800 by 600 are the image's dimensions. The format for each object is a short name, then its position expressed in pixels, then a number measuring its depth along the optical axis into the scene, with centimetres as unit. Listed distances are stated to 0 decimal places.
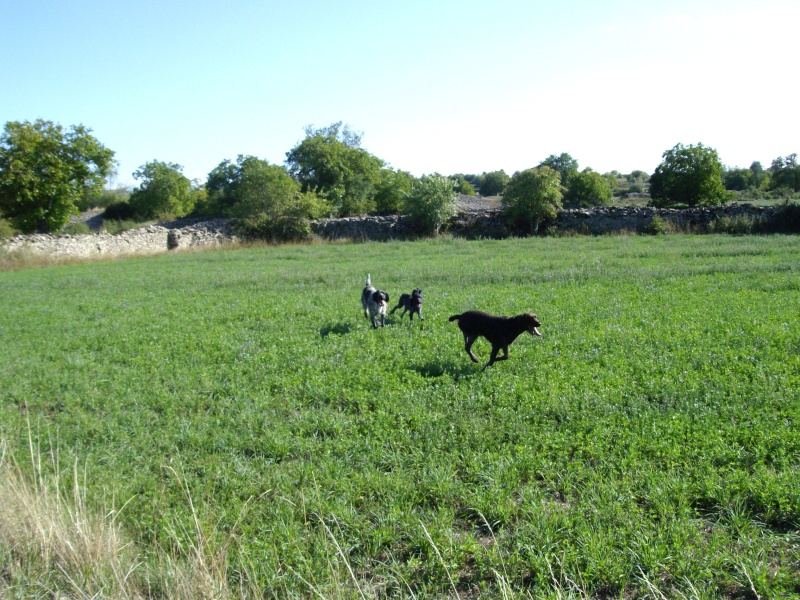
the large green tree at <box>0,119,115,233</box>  3247
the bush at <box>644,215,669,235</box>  2633
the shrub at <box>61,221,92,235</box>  3984
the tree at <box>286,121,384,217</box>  4591
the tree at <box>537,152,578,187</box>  6050
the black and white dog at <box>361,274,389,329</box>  916
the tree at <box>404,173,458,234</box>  3175
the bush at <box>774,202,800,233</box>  2400
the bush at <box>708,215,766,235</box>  2456
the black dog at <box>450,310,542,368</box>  638
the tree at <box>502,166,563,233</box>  2934
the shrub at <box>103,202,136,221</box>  5562
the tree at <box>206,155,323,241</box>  3397
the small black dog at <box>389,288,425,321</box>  938
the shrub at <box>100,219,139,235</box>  4370
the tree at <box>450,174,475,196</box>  6819
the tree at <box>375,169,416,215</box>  4816
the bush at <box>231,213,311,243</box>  3406
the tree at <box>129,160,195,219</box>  5400
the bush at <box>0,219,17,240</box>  2967
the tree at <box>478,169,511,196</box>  7381
